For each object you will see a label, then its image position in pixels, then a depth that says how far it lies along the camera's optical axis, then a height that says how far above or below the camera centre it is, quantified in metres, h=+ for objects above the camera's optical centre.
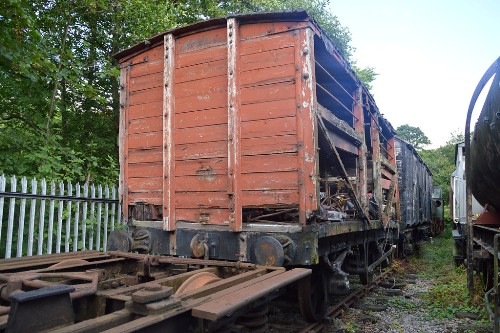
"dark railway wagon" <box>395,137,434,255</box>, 11.33 +0.16
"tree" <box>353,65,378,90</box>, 20.75 +7.22
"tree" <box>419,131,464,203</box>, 31.41 +4.18
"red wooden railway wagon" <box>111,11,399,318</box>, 3.96 +0.69
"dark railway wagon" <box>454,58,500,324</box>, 3.43 +0.28
